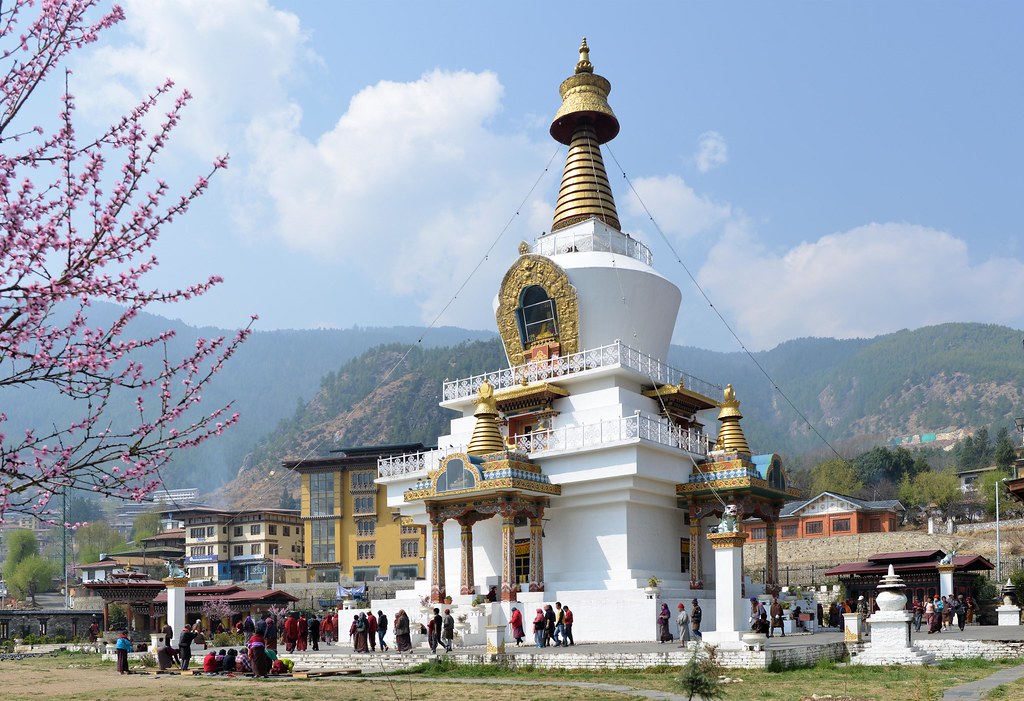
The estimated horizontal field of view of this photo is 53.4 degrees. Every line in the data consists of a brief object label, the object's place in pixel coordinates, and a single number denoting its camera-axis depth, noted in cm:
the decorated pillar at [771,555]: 3662
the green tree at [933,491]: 8612
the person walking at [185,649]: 2914
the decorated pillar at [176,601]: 3816
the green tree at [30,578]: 10662
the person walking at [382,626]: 3092
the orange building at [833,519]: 7506
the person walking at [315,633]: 3350
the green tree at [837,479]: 9481
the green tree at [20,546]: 12275
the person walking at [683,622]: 2817
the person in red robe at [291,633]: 3291
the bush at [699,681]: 1303
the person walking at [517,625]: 2995
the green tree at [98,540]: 13425
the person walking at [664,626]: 3006
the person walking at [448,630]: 2960
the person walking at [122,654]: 2950
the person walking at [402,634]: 2947
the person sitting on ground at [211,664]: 2634
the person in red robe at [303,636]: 3353
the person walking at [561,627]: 2986
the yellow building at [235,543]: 9975
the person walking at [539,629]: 2966
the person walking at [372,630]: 3031
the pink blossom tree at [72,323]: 988
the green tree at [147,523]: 14888
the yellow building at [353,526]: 8750
